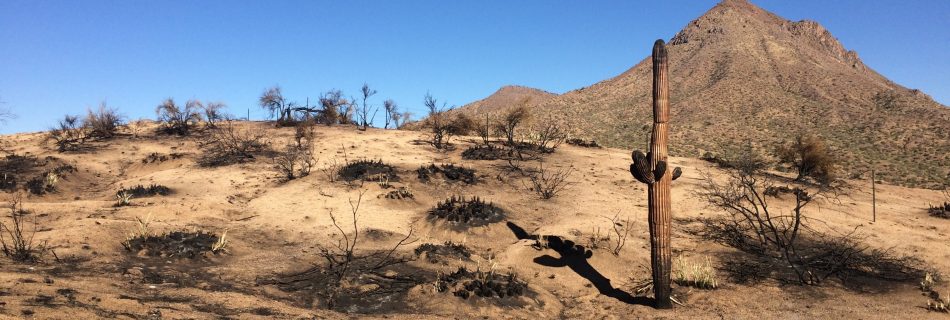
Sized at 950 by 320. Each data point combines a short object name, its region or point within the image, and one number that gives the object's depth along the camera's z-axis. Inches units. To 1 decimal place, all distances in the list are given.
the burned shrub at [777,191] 623.7
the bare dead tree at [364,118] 1221.0
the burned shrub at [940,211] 560.7
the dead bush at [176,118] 1075.9
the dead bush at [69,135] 874.1
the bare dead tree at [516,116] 948.0
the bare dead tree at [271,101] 1251.2
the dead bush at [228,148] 805.9
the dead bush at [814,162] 812.0
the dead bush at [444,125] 1000.6
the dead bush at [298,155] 686.5
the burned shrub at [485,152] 806.5
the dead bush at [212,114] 1136.2
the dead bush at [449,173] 646.3
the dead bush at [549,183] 594.5
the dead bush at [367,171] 632.4
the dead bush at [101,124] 973.8
